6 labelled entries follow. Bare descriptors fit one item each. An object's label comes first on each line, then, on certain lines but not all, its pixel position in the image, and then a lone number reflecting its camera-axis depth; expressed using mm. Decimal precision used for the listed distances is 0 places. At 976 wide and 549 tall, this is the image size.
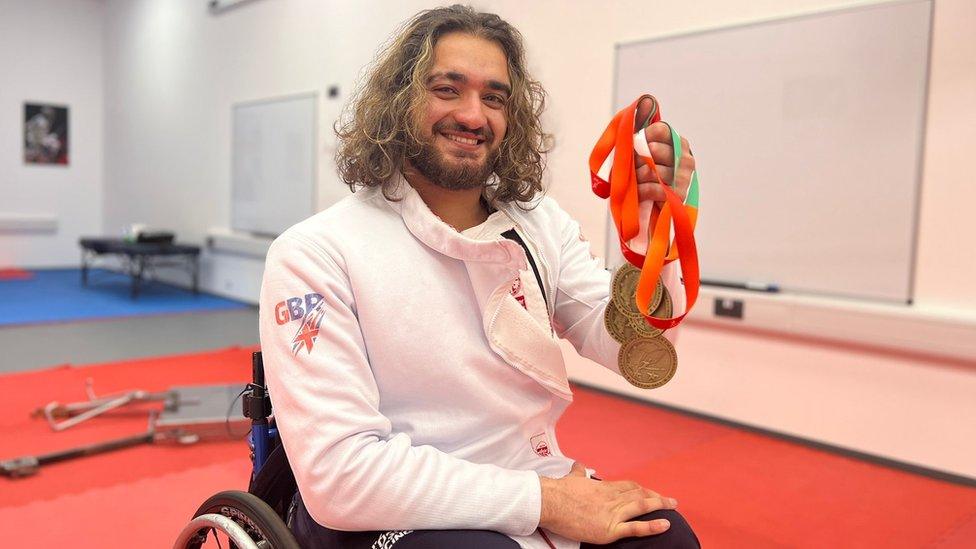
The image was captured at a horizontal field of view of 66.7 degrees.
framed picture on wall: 10352
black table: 7828
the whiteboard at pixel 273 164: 7031
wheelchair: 1168
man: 1158
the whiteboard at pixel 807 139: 3322
